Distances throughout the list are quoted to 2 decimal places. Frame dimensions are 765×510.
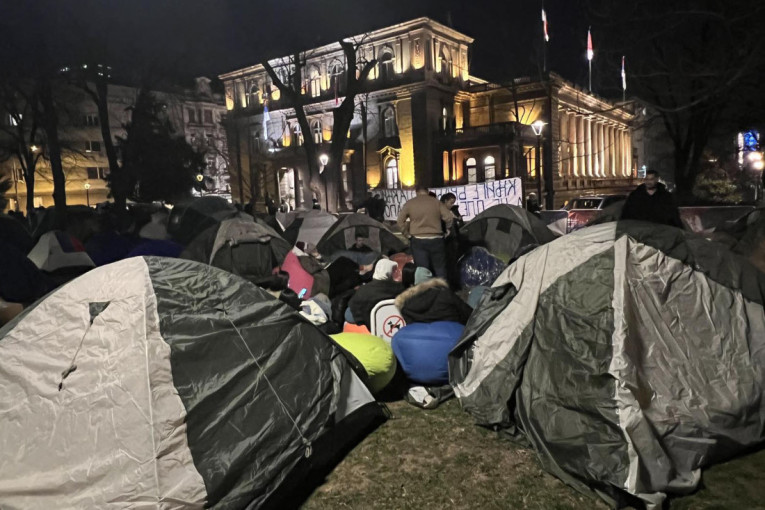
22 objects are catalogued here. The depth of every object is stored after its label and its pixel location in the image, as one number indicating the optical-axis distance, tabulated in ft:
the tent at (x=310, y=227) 51.06
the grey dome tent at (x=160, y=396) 11.00
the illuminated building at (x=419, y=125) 147.13
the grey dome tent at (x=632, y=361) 12.47
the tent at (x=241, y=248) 35.14
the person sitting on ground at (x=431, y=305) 19.30
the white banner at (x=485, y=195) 48.70
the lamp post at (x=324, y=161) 87.47
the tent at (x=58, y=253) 38.09
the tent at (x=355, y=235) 43.65
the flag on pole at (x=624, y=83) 49.87
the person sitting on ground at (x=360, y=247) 37.93
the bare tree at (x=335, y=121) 85.35
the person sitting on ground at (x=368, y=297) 21.13
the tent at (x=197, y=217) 54.08
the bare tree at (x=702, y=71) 30.60
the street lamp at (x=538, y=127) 84.25
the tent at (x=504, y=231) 33.96
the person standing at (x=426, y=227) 29.32
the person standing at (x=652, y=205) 24.81
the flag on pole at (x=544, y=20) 84.78
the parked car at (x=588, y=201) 64.00
